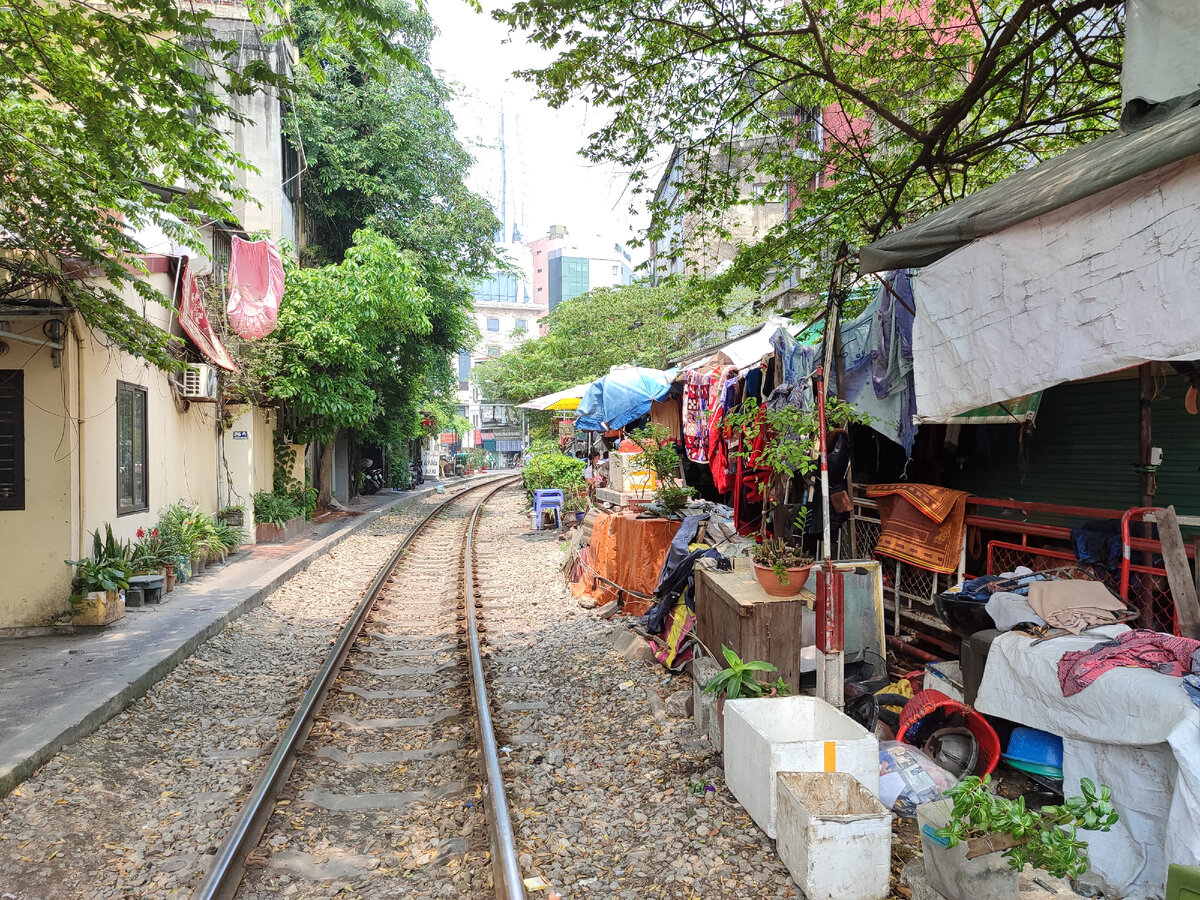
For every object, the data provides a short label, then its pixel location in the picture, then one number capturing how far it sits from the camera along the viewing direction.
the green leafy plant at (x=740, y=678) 4.59
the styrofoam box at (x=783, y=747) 3.72
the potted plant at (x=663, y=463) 8.71
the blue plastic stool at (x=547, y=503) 16.53
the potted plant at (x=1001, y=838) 2.76
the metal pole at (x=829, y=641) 4.48
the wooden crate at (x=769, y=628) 4.83
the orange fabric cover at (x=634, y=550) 8.62
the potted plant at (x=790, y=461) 4.83
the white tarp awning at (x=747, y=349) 8.49
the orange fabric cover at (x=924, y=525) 5.47
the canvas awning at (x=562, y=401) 14.41
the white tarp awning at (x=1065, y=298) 2.89
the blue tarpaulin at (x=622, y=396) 10.34
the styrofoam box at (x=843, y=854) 3.25
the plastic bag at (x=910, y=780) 3.96
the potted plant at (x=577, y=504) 14.87
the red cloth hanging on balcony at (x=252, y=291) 12.38
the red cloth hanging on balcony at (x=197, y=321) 10.52
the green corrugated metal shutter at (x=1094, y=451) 4.38
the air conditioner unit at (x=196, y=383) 11.12
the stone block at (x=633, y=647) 6.85
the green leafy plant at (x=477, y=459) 50.34
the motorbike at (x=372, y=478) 27.47
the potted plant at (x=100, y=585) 7.56
